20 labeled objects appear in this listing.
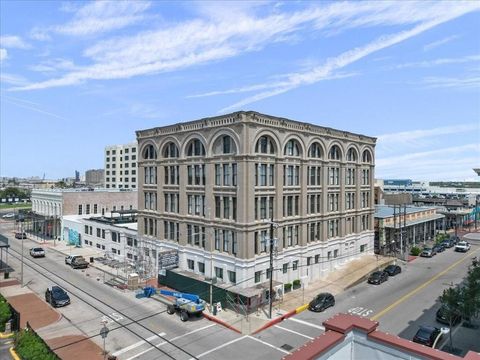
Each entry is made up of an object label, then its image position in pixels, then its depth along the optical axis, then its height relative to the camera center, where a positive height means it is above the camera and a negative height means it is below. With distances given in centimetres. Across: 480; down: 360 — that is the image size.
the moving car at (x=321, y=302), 3403 -1160
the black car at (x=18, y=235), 7650 -1099
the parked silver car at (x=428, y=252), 5711 -1159
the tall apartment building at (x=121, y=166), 14150 +646
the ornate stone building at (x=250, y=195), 3703 -168
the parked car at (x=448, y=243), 6414 -1159
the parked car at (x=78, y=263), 4999 -1103
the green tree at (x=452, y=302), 2612 -890
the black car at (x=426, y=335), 2622 -1142
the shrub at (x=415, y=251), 5747 -1135
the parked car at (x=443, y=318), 3009 -1182
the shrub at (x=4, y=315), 2942 -1059
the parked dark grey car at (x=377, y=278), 4238 -1153
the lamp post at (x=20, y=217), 7546 -713
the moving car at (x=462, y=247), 6205 -1170
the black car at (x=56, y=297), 3500 -1109
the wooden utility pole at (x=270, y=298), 3219 -1050
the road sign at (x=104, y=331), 2156 -880
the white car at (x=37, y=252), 5684 -1080
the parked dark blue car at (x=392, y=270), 4588 -1148
